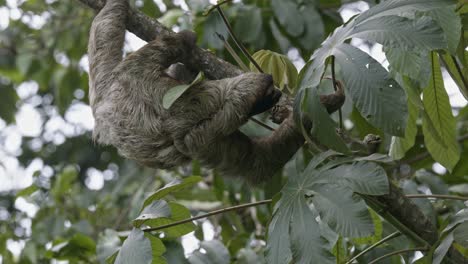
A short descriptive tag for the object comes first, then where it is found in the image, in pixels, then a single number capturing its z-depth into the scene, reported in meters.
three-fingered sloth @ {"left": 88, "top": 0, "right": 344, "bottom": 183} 7.56
